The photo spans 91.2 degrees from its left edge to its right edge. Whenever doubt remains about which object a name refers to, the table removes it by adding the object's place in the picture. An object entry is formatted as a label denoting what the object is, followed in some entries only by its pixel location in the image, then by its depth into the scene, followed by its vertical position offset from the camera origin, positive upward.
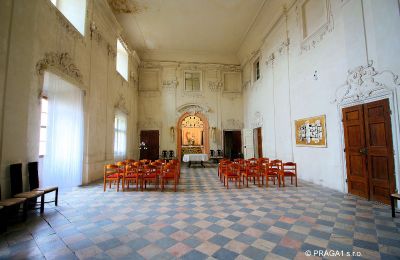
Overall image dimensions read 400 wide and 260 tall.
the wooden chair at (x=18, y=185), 3.41 -0.68
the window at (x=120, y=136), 8.90 +0.46
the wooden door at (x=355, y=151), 4.44 -0.20
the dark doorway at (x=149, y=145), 12.48 -0.02
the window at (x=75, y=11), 5.89 +4.10
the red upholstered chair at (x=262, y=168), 5.80 -0.75
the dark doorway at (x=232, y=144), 12.91 -0.01
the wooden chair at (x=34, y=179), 3.84 -0.67
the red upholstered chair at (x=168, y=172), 5.31 -0.77
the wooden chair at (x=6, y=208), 2.73 -0.89
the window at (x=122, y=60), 10.20 +4.52
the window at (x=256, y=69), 11.04 +4.27
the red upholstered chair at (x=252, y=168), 5.74 -0.79
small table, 10.21 -0.67
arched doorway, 12.67 +0.80
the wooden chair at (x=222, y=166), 6.39 -0.75
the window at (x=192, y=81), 13.17 +4.28
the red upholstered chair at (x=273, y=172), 5.66 -0.84
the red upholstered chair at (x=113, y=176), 5.18 -0.82
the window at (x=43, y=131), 5.20 +0.40
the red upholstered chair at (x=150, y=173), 5.31 -0.79
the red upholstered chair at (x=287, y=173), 5.52 -0.84
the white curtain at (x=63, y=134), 4.91 +0.31
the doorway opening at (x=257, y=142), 10.87 +0.09
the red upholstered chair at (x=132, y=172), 5.18 -0.75
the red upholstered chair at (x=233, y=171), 5.41 -0.83
